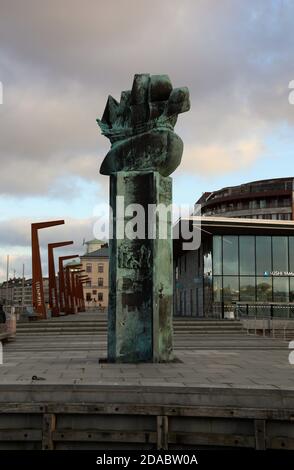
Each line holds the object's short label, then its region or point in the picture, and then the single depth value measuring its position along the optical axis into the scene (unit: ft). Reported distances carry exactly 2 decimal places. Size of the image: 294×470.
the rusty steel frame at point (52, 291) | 129.90
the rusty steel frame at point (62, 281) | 165.00
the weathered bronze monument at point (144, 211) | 40.83
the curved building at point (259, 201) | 313.73
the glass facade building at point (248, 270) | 120.47
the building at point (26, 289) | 475.31
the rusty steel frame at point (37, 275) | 99.85
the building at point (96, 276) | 445.37
